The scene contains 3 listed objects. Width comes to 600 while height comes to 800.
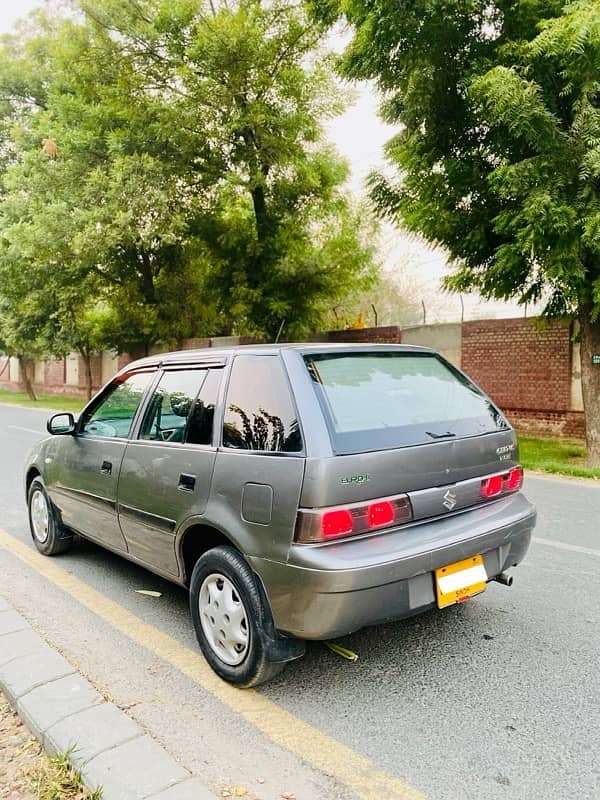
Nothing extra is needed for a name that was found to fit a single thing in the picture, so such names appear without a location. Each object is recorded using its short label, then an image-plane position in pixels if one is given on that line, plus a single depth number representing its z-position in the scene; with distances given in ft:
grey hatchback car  8.91
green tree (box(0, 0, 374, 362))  48.34
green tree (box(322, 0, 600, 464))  24.40
